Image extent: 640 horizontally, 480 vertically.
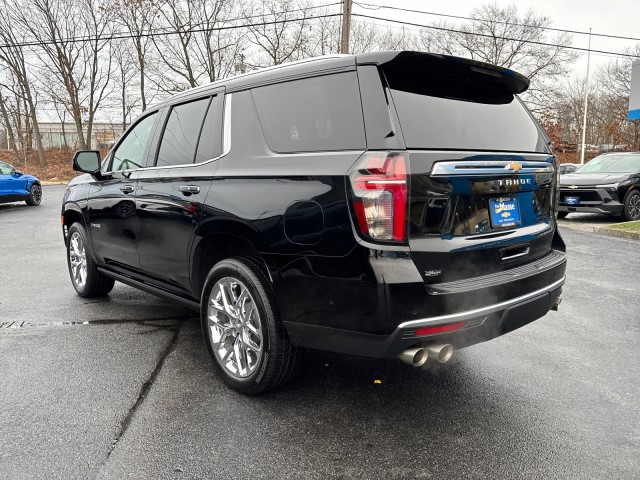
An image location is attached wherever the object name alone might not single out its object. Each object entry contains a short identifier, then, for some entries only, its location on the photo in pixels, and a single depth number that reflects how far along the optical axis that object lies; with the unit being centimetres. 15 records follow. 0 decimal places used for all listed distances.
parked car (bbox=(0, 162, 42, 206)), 1466
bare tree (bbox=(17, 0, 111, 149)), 3203
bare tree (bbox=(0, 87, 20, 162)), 3412
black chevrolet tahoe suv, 228
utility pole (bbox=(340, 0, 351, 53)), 2036
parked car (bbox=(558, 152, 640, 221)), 1124
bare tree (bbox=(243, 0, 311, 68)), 3453
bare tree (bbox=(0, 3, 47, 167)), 3150
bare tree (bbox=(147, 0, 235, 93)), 3456
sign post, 2189
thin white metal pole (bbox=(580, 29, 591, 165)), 3516
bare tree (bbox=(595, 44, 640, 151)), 3975
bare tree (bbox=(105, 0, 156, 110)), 3288
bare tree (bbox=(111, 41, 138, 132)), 3453
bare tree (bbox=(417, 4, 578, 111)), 3819
